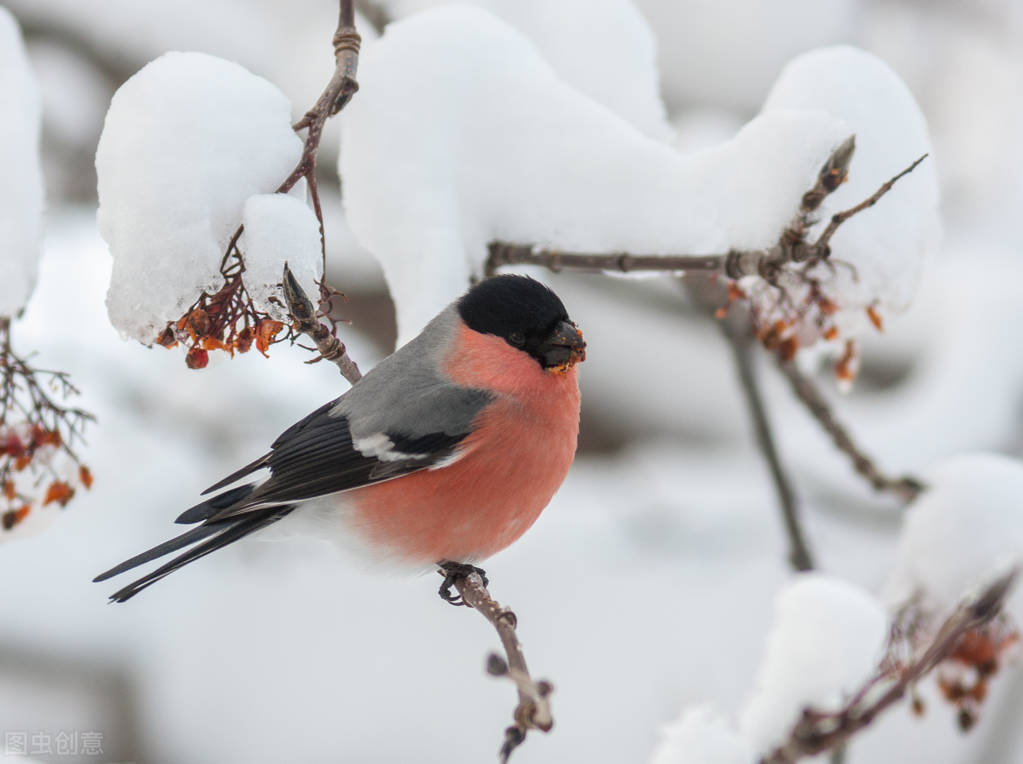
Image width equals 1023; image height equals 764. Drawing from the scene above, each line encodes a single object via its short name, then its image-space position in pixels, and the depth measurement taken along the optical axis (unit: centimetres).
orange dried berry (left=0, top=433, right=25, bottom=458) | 421
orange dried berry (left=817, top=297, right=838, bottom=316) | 426
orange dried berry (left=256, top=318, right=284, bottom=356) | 349
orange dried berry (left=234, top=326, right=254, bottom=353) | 356
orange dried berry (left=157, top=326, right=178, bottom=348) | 354
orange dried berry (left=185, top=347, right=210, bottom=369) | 363
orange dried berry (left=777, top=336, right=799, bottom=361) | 446
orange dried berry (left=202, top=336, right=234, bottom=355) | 356
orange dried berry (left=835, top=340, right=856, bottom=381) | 468
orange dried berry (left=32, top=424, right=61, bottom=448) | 421
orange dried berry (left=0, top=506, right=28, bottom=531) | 431
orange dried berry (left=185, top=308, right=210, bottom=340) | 347
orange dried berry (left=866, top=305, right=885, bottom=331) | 423
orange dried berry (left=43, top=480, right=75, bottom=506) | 434
